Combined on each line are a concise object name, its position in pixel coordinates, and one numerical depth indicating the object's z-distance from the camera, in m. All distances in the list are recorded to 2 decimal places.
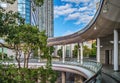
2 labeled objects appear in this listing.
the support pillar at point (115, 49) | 6.69
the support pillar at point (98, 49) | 10.14
